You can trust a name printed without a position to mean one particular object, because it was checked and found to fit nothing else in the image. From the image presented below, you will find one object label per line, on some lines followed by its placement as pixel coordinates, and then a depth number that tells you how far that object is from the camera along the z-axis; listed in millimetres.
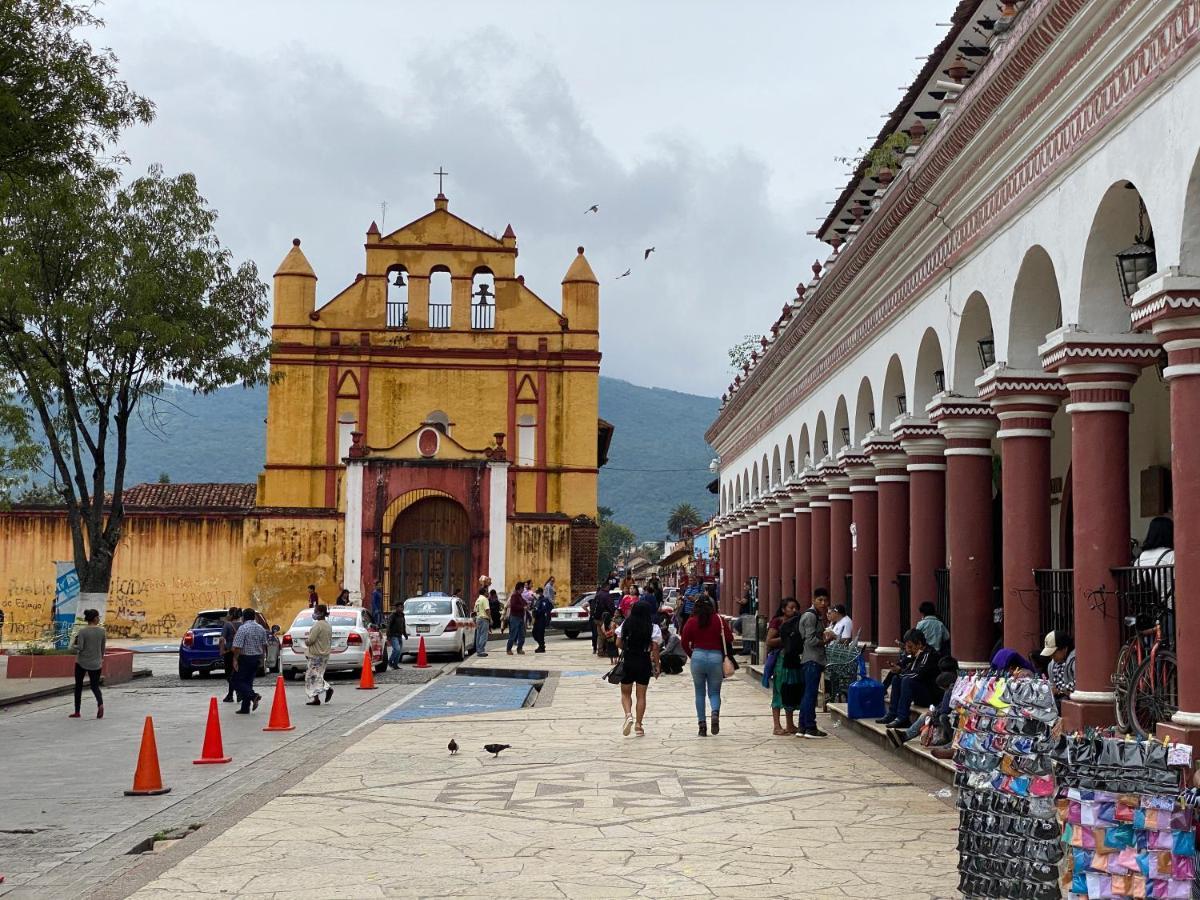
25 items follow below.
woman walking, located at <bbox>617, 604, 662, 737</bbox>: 16641
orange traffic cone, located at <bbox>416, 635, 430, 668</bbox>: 30719
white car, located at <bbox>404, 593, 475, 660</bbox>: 32250
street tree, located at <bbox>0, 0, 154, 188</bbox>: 16125
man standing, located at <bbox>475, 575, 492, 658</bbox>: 33375
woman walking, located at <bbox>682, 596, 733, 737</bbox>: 16500
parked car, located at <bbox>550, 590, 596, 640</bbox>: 42750
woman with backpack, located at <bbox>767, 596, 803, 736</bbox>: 16344
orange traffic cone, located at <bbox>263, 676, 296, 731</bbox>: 18045
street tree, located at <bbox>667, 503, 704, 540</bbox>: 172262
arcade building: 10273
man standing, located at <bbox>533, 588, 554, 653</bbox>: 35125
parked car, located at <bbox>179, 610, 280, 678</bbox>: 28328
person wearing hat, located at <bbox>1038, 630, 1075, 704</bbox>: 12930
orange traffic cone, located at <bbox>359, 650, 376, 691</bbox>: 24953
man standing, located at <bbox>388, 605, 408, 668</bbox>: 30688
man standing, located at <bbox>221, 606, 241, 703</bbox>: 21669
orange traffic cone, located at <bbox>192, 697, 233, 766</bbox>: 14828
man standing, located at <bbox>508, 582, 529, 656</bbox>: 33969
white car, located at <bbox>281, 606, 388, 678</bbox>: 27125
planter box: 26438
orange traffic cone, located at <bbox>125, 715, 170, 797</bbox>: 12742
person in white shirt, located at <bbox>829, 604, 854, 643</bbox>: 20344
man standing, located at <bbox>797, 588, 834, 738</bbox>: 16188
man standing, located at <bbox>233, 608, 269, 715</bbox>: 20484
